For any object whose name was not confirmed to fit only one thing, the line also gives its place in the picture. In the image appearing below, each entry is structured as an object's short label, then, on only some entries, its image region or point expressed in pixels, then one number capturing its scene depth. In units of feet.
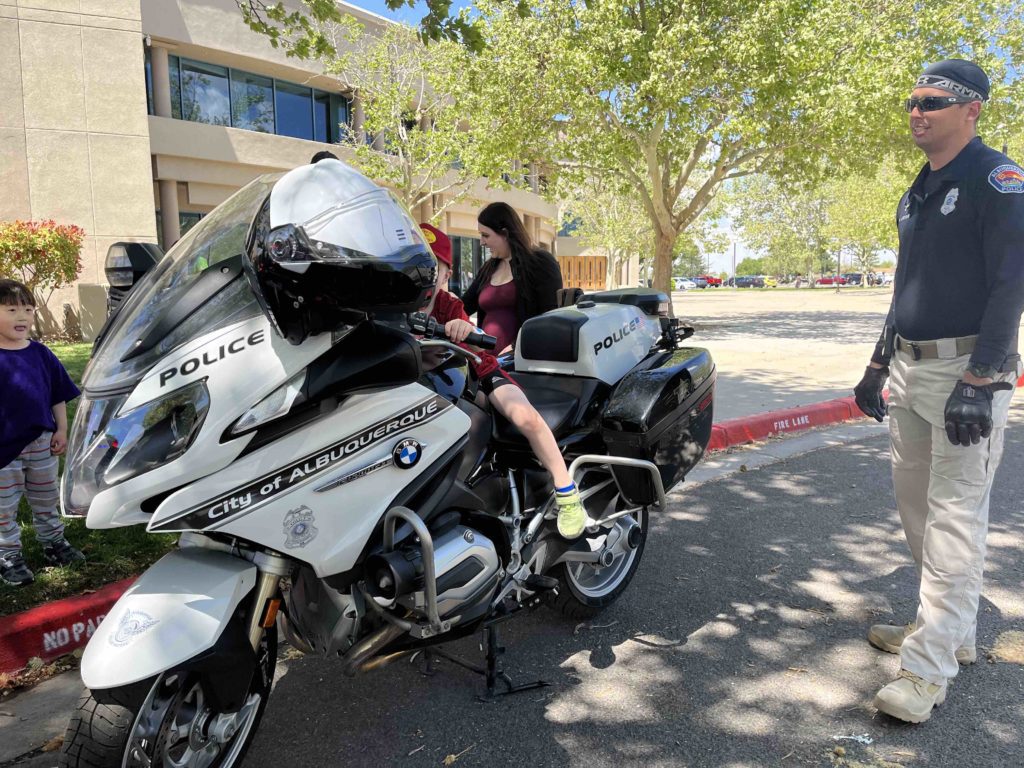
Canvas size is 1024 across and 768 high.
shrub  40.47
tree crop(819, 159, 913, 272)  142.51
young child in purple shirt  12.01
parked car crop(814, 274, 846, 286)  316.60
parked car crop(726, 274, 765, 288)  308.40
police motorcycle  6.39
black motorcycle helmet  6.50
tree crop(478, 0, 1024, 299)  46.19
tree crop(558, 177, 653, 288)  133.49
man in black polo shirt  8.71
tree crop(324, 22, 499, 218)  61.46
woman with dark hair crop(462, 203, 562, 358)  14.46
